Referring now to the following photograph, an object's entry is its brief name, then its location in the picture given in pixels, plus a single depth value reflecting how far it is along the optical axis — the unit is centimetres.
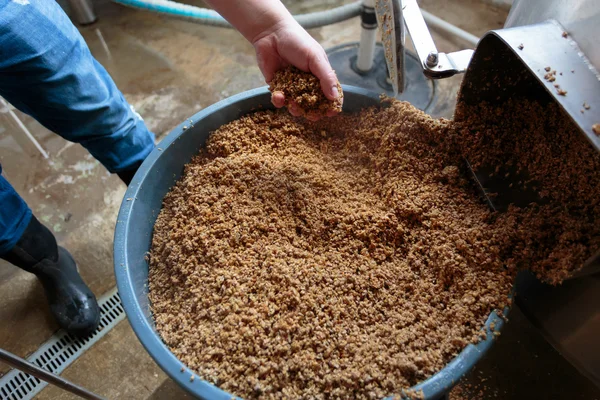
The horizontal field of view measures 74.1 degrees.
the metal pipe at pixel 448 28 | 165
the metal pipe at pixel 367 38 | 136
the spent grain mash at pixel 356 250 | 63
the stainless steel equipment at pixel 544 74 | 51
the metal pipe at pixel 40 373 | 53
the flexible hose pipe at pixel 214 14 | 152
